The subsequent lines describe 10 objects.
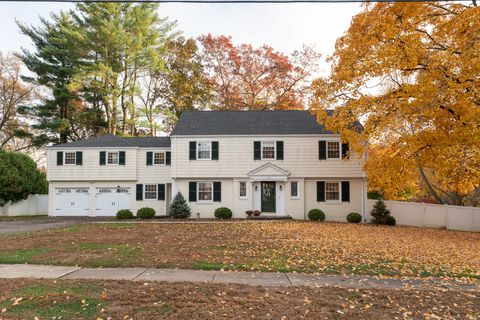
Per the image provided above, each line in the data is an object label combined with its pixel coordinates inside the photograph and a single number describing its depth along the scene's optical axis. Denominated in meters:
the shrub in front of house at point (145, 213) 24.27
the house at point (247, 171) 24.12
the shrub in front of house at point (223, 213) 23.39
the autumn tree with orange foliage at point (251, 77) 36.28
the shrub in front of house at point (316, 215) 23.09
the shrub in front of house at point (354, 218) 23.14
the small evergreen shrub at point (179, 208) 23.47
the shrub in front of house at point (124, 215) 24.30
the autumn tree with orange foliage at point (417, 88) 13.73
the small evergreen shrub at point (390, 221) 21.94
